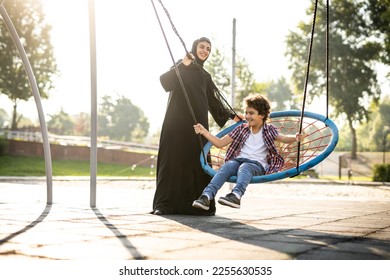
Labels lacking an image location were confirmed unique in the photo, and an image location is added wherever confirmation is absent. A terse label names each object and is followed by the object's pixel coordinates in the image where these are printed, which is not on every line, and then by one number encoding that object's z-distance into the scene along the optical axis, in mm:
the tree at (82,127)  72625
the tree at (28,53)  34906
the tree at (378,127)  65812
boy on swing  5254
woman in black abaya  6211
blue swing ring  4871
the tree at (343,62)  45188
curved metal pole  6516
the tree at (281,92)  91625
